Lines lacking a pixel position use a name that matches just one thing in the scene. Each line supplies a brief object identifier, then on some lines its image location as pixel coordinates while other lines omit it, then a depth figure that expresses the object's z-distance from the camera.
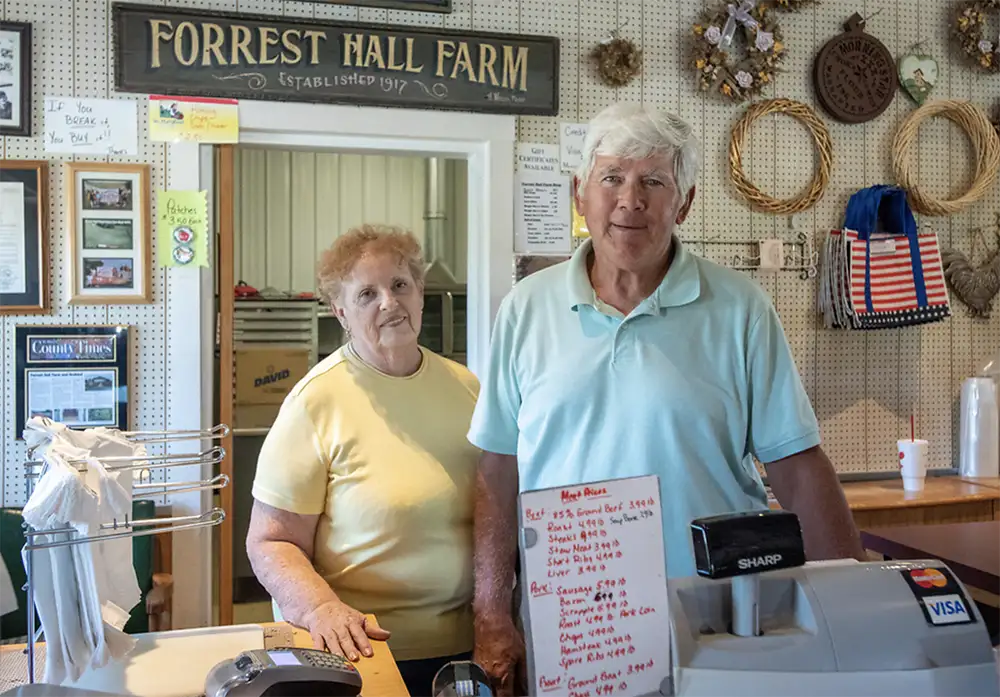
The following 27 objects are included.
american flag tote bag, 3.07
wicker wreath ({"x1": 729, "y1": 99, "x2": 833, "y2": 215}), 3.05
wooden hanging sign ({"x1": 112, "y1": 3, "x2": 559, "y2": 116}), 2.59
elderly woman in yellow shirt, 1.71
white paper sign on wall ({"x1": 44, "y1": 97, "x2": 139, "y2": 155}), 2.55
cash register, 0.81
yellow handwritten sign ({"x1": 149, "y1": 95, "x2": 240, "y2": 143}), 2.60
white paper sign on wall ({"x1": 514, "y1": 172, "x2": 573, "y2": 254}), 2.91
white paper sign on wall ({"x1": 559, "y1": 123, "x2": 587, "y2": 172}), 2.94
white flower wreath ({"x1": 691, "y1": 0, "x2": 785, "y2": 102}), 2.99
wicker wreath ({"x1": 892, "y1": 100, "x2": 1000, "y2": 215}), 3.19
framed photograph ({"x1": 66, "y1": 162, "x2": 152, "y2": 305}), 2.58
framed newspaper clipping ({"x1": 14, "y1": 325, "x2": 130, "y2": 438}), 2.56
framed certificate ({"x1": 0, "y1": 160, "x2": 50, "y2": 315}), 2.53
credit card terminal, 1.13
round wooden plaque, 3.13
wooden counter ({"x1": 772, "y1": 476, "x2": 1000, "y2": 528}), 2.81
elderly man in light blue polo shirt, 1.52
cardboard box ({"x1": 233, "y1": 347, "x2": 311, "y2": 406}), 3.97
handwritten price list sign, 0.80
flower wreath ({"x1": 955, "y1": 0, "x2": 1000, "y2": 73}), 3.25
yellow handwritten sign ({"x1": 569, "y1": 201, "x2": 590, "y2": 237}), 2.96
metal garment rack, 1.07
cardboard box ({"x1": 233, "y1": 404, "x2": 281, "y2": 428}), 3.96
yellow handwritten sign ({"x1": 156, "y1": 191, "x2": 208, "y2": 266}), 2.63
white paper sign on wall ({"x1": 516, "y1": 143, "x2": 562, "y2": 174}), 2.91
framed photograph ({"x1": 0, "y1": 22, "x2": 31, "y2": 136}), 2.51
